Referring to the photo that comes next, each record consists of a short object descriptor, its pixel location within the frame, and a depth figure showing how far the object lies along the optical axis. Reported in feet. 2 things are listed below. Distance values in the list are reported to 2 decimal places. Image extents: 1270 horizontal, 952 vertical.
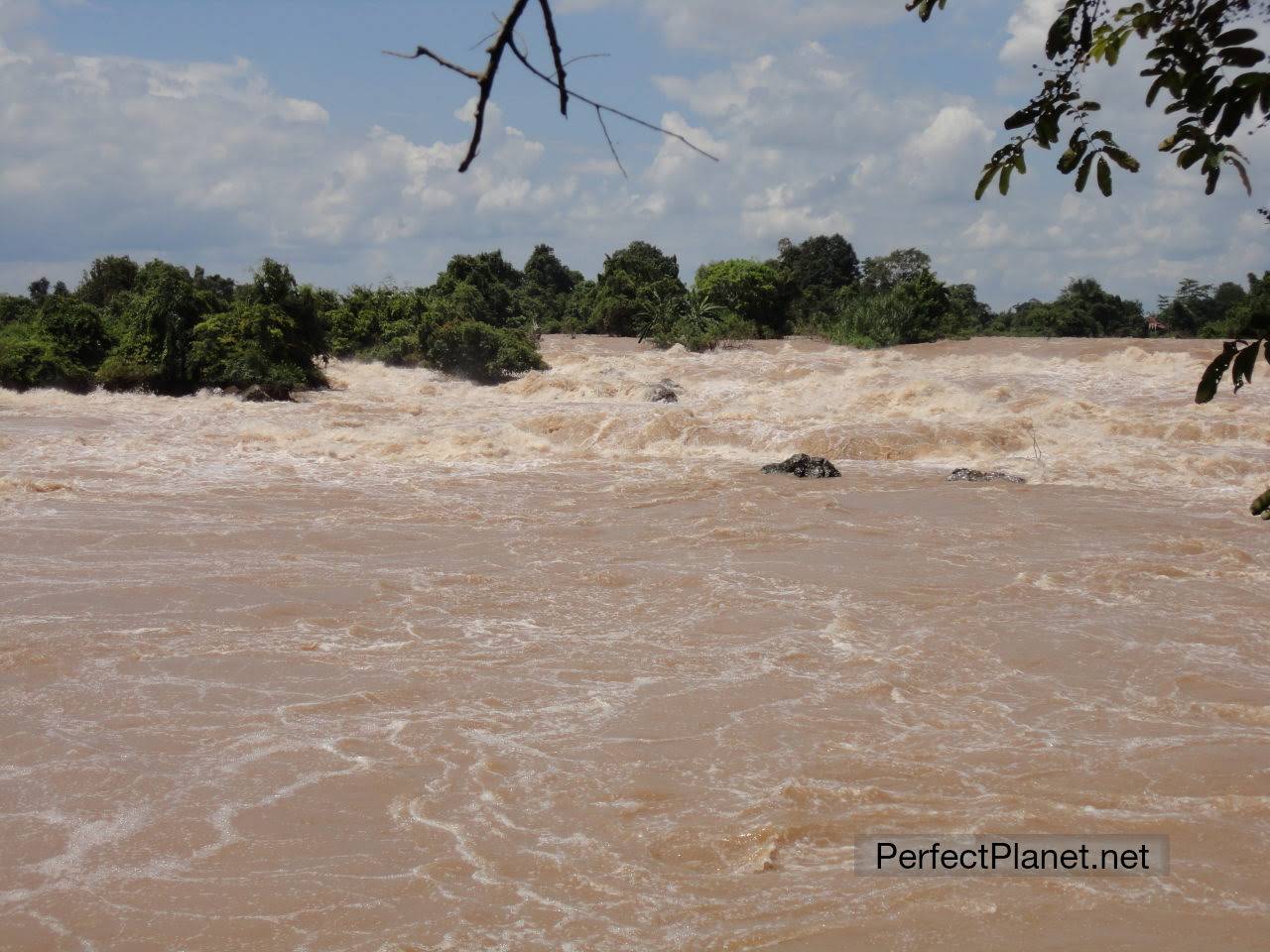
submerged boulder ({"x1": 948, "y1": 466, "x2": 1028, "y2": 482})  46.11
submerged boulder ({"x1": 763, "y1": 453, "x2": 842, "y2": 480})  47.19
